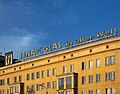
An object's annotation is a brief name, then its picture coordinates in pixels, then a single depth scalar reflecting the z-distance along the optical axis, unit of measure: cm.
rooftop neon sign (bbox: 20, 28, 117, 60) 8686
